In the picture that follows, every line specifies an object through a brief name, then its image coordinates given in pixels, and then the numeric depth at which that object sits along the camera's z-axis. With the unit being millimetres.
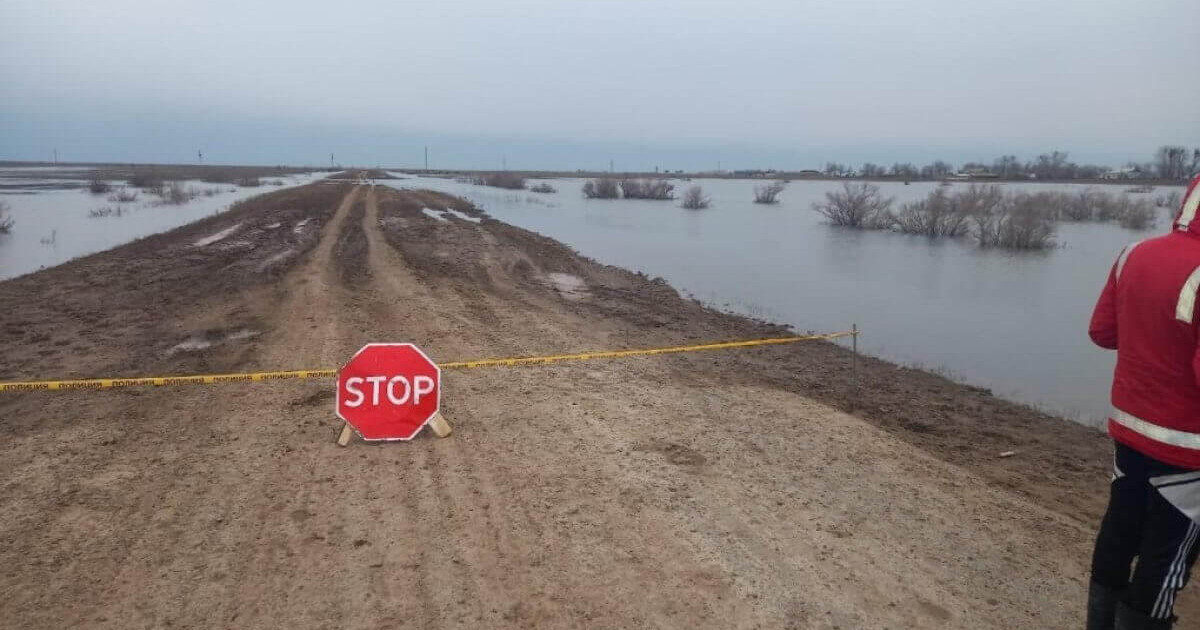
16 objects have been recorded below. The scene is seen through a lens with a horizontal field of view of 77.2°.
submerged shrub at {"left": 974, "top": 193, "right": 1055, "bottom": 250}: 31141
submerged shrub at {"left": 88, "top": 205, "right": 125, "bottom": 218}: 32594
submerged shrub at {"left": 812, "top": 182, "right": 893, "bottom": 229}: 40219
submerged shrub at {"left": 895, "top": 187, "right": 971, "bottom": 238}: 36031
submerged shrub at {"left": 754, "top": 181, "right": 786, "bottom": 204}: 65500
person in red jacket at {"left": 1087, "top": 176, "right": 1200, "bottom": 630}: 2666
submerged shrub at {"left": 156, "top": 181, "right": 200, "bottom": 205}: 42469
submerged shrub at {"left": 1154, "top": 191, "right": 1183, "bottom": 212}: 45503
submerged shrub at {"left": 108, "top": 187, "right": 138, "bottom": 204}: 42603
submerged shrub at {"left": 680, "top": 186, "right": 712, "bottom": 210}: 56125
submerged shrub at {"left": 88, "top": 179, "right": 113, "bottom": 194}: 51756
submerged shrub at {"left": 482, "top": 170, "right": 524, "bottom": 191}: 85938
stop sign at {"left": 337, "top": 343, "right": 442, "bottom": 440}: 5730
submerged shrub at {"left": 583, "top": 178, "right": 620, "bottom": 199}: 70562
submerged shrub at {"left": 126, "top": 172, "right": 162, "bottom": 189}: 58012
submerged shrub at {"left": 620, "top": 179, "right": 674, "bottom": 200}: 69438
